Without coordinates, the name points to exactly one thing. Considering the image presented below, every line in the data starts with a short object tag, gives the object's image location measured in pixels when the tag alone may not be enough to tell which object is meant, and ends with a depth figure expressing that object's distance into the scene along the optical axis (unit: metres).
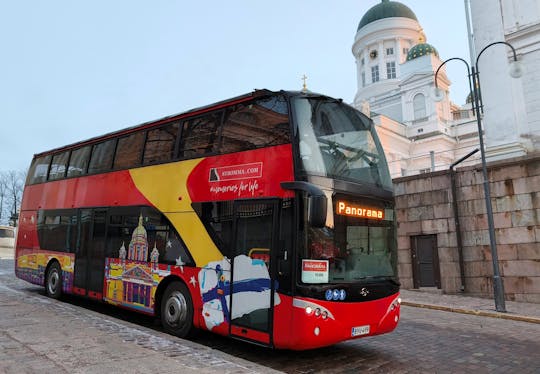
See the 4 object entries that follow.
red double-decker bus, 5.77
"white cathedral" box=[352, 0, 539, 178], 46.30
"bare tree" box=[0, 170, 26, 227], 58.09
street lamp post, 11.29
